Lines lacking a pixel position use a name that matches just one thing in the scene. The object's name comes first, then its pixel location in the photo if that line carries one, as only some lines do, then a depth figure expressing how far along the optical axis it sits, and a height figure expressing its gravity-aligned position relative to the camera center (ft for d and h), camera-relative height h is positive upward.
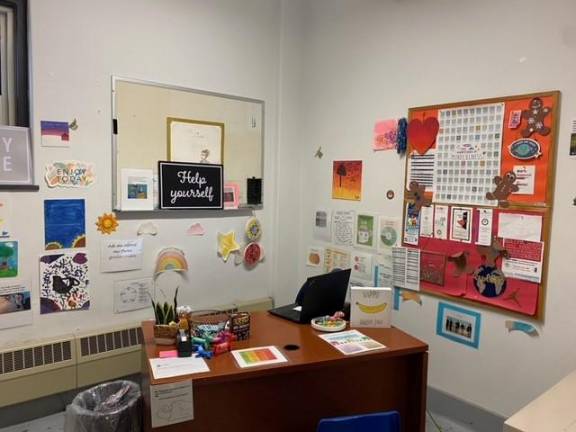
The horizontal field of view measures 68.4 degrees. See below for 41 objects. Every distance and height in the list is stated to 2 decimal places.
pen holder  6.18 -2.03
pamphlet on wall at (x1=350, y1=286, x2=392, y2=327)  6.84 -1.86
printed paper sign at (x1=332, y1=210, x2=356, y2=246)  10.27 -0.90
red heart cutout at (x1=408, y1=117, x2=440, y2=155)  8.44 +1.20
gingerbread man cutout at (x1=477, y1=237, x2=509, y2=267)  7.51 -1.03
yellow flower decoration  8.77 -0.83
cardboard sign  7.73 +0.45
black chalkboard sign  9.41 +0.00
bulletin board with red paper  7.06 -0.06
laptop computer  6.84 -1.81
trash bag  6.05 -3.38
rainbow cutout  9.57 -1.74
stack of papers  5.97 -2.23
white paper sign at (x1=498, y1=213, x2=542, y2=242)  7.09 -0.53
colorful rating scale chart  5.46 -2.25
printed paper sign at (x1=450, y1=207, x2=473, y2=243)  7.93 -0.58
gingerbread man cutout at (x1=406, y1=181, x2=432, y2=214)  8.61 -0.08
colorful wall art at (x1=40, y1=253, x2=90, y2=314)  8.26 -2.00
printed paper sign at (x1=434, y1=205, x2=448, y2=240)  8.29 -0.58
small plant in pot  5.86 -2.04
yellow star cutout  10.46 -1.44
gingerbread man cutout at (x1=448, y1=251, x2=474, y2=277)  8.00 -1.33
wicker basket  5.90 -1.93
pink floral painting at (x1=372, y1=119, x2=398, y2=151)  9.21 +1.25
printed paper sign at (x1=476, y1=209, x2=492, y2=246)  7.65 -0.60
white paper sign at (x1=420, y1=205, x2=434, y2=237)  8.52 -0.58
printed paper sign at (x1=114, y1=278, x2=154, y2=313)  9.10 -2.41
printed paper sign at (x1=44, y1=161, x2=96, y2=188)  8.18 +0.15
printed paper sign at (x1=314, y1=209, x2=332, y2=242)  10.86 -0.92
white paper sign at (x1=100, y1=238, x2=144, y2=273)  8.86 -1.52
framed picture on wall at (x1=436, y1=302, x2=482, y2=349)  7.98 -2.53
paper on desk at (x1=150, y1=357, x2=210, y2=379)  5.04 -2.23
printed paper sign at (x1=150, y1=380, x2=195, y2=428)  4.81 -2.50
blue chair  5.20 -2.89
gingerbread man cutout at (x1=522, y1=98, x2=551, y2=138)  6.94 +1.31
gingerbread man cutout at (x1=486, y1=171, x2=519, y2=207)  7.36 +0.12
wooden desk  5.26 -2.66
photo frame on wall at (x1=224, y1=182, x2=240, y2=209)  10.40 -0.21
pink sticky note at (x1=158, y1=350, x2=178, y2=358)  5.51 -2.22
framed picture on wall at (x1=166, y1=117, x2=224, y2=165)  9.51 +1.04
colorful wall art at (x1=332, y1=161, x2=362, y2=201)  10.02 +0.24
